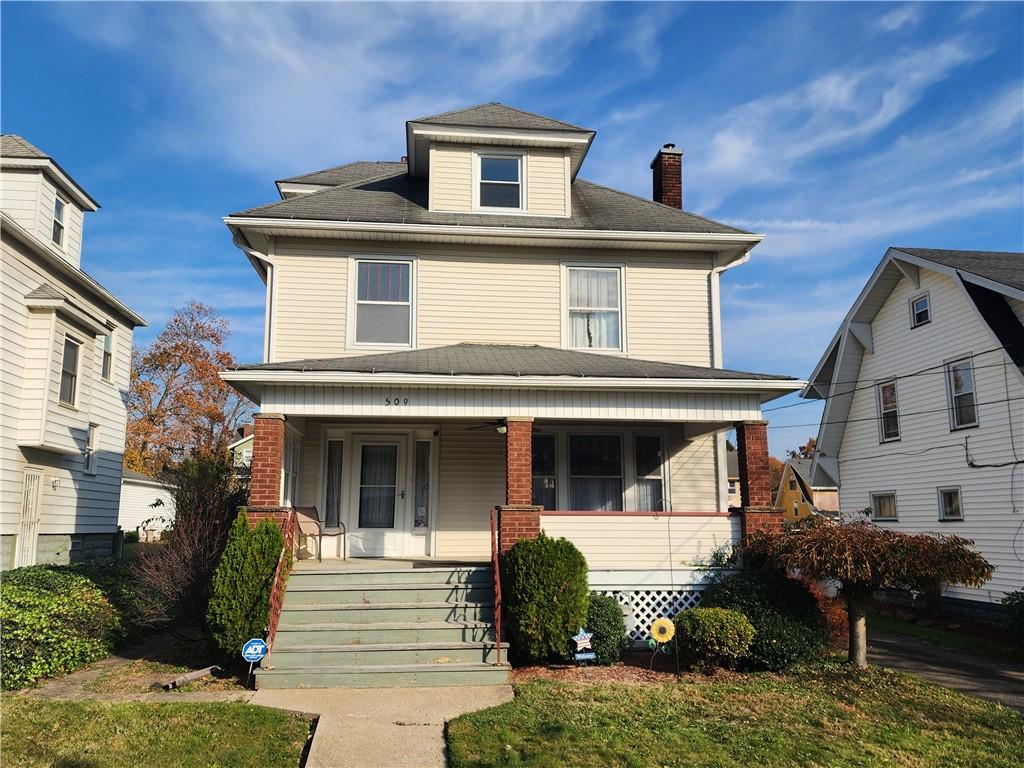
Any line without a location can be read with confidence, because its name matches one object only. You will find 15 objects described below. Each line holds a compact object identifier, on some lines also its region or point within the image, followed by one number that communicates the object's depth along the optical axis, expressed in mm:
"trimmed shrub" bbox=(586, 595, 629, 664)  9258
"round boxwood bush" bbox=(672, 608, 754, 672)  8867
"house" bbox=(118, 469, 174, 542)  33594
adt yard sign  7945
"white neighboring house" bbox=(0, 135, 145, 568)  13523
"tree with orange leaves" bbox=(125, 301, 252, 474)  34938
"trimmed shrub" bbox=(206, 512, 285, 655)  8445
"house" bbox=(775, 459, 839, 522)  33781
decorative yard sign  8942
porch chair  11172
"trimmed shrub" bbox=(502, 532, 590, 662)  8859
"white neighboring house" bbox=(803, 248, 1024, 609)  14625
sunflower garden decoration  8797
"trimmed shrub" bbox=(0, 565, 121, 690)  8492
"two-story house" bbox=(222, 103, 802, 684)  12109
